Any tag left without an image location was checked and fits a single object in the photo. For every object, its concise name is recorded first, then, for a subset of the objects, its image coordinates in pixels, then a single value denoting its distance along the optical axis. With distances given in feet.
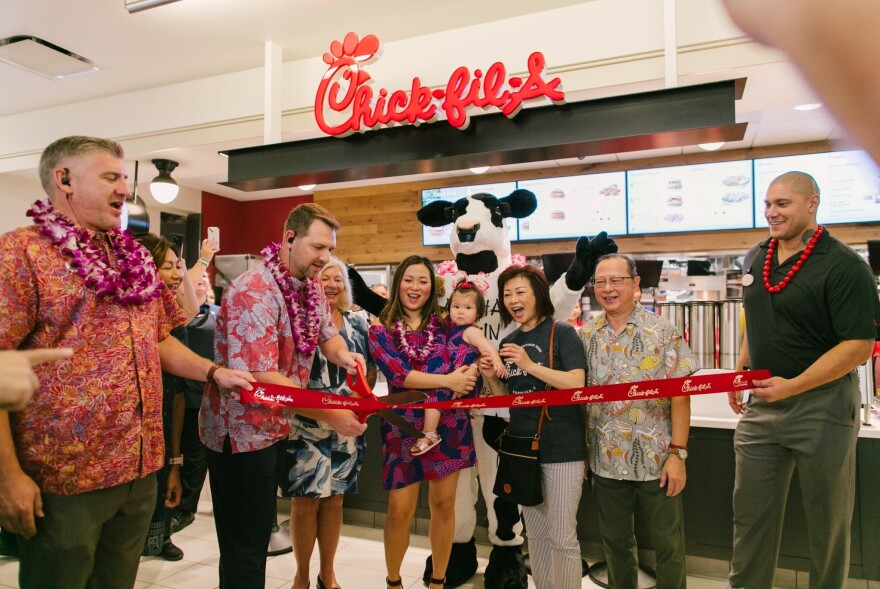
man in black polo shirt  7.45
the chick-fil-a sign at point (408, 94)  11.35
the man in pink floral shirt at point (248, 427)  6.79
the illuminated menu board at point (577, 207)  19.49
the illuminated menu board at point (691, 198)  17.95
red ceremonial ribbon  6.93
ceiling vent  13.47
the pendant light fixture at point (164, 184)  17.62
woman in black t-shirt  7.72
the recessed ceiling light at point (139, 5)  11.07
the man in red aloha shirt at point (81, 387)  5.16
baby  8.58
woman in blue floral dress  8.71
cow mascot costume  9.56
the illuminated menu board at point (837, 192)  16.70
